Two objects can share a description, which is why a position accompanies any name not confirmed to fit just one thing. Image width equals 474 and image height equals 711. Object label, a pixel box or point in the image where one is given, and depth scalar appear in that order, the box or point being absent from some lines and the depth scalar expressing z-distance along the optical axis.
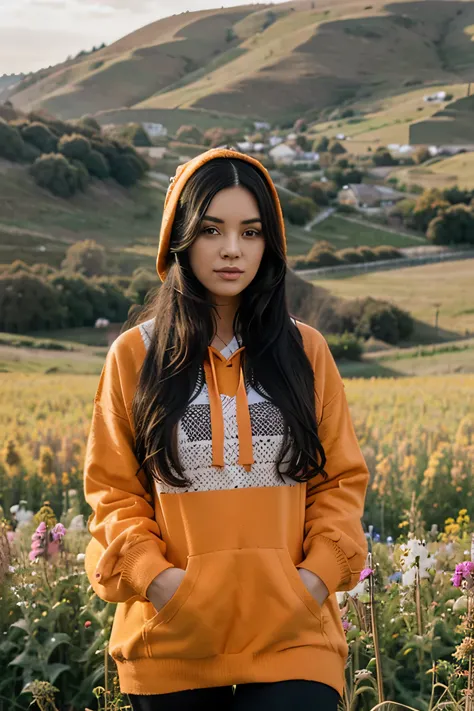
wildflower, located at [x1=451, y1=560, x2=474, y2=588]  2.44
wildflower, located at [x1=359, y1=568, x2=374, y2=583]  2.56
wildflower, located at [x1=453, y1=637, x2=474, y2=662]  2.15
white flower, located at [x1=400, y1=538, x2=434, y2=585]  2.97
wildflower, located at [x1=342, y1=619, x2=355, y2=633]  2.79
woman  1.94
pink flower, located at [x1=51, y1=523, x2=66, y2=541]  3.30
